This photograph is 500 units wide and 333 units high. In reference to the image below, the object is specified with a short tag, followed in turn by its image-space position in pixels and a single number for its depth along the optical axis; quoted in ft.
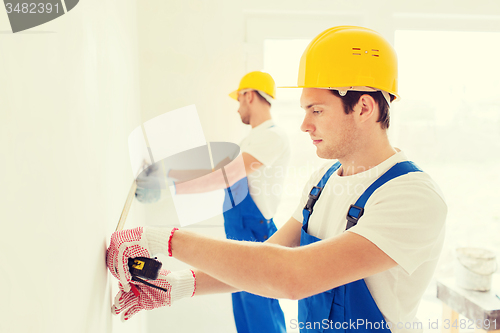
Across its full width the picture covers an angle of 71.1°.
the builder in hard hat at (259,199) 6.25
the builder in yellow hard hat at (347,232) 2.53
